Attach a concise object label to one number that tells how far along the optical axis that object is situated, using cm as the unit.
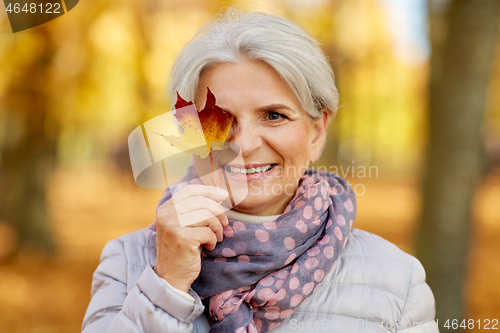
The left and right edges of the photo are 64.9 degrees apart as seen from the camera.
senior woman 153
